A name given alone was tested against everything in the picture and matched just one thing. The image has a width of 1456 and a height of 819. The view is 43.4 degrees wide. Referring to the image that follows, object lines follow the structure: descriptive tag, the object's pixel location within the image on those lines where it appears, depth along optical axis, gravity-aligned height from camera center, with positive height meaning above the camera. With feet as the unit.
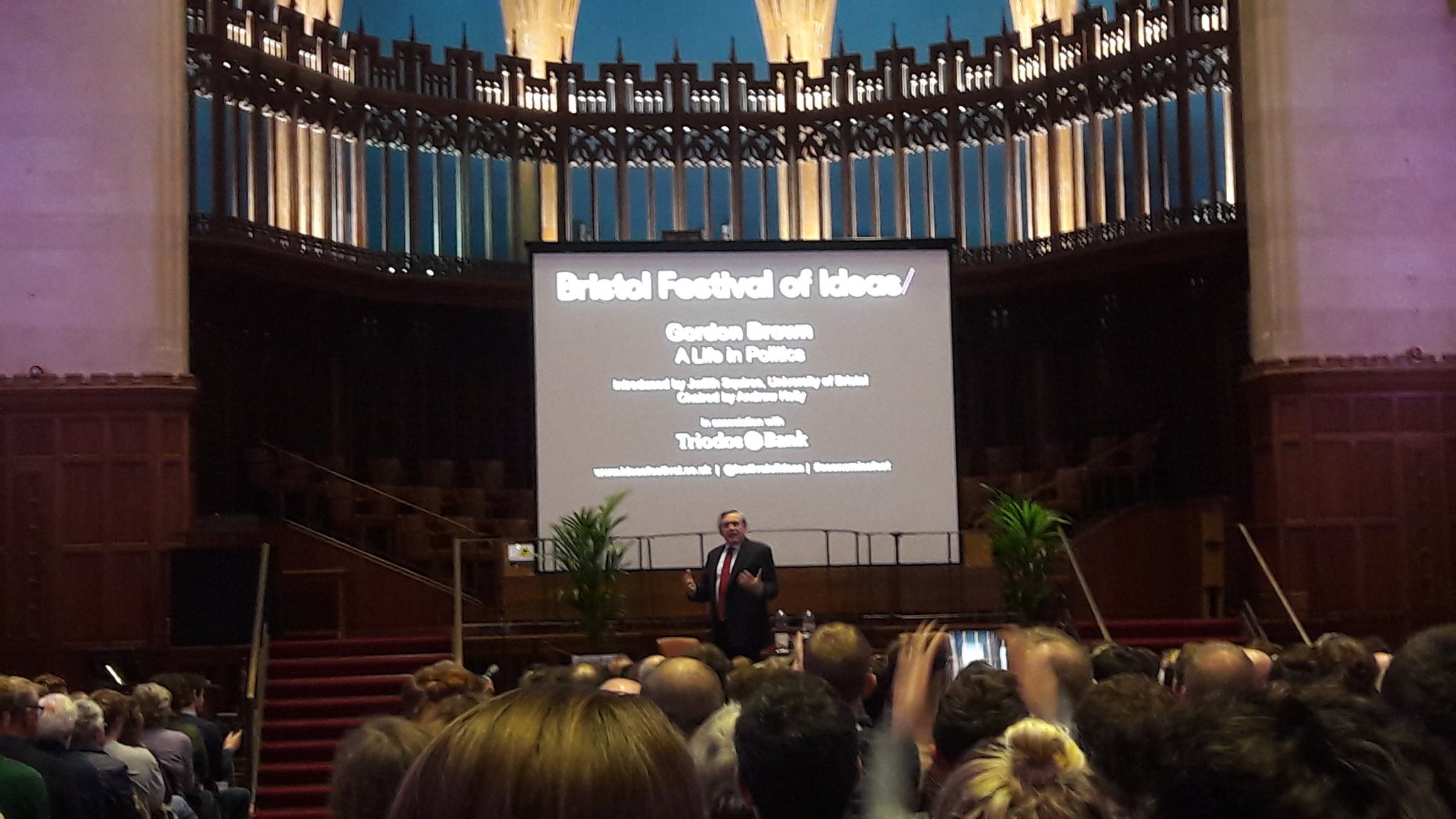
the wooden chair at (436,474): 61.21 +0.52
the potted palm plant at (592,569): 43.27 -1.97
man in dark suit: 33.78 -1.97
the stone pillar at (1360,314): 47.52 +4.13
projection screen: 46.65 +2.33
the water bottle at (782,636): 34.56 -3.12
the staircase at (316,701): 37.96 -4.77
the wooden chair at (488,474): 61.82 +0.48
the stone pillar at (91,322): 45.11 +4.37
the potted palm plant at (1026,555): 43.45 -1.84
